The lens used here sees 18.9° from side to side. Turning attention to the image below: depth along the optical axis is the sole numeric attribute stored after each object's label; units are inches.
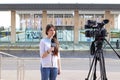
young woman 278.3
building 1387.8
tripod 254.4
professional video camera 257.0
